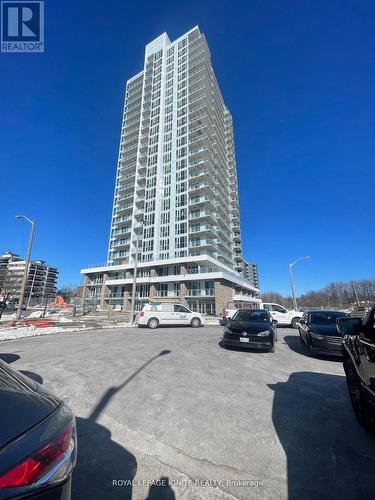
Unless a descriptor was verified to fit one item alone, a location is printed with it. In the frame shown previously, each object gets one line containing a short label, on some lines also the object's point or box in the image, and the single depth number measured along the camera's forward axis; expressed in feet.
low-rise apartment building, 370.94
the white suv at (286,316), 61.11
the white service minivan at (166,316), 58.44
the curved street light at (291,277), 101.86
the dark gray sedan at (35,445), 3.63
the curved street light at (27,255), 57.13
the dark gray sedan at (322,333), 24.76
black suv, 9.52
